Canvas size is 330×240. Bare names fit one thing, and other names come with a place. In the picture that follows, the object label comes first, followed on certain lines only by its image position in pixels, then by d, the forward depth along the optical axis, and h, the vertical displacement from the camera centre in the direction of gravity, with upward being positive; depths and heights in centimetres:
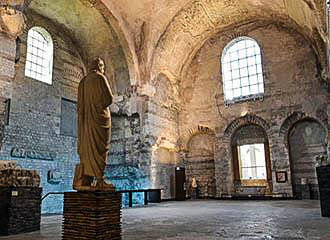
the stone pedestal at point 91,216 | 392 -52
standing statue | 430 +67
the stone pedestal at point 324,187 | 648 -31
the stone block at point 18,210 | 548 -60
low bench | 1339 -89
